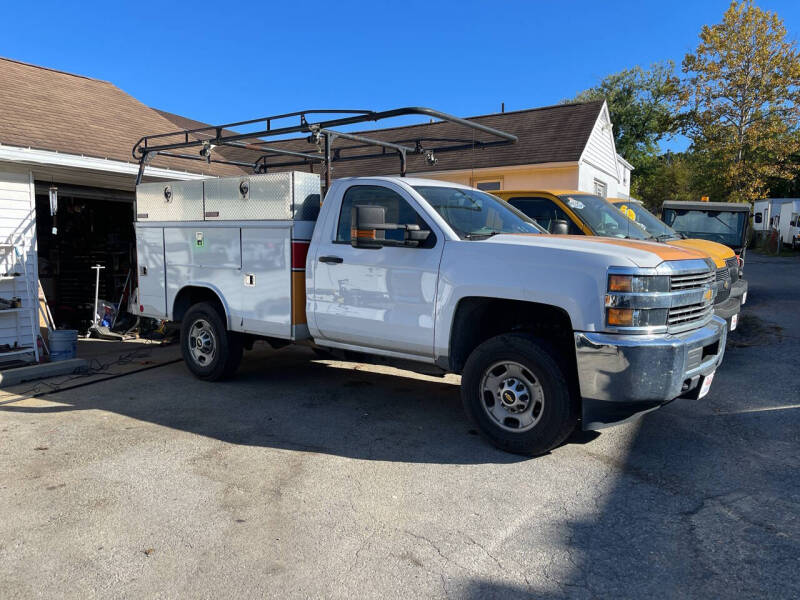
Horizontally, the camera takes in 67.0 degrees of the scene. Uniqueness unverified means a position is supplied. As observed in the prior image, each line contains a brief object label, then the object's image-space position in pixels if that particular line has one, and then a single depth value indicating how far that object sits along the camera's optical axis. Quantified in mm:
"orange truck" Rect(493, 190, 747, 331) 7625
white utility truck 4172
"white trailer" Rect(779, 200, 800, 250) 29828
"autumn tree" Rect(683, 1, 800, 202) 26500
